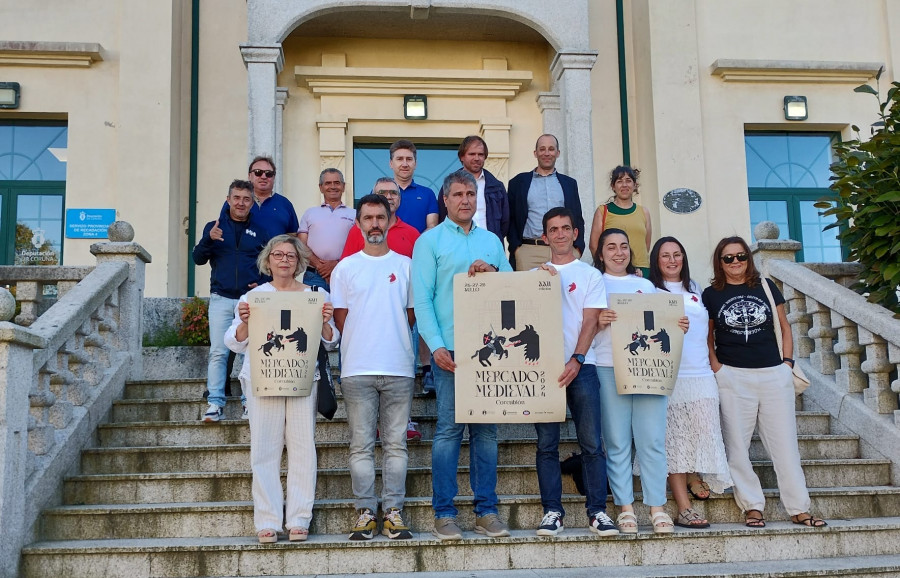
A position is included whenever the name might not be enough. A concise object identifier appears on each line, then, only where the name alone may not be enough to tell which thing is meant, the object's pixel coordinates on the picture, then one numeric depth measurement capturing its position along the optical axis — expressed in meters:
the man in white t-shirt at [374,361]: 5.09
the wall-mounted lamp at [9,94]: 10.20
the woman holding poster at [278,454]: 5.01
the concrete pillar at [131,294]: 7.24
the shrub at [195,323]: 7.82
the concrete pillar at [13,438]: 4.92
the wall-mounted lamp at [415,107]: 10.91
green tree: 6.17
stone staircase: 4.93
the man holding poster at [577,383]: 5.15
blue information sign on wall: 10.05
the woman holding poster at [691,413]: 5.39
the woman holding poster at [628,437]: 5.19
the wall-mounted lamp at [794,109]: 10.95
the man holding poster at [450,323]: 5.08
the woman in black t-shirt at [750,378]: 5.46
